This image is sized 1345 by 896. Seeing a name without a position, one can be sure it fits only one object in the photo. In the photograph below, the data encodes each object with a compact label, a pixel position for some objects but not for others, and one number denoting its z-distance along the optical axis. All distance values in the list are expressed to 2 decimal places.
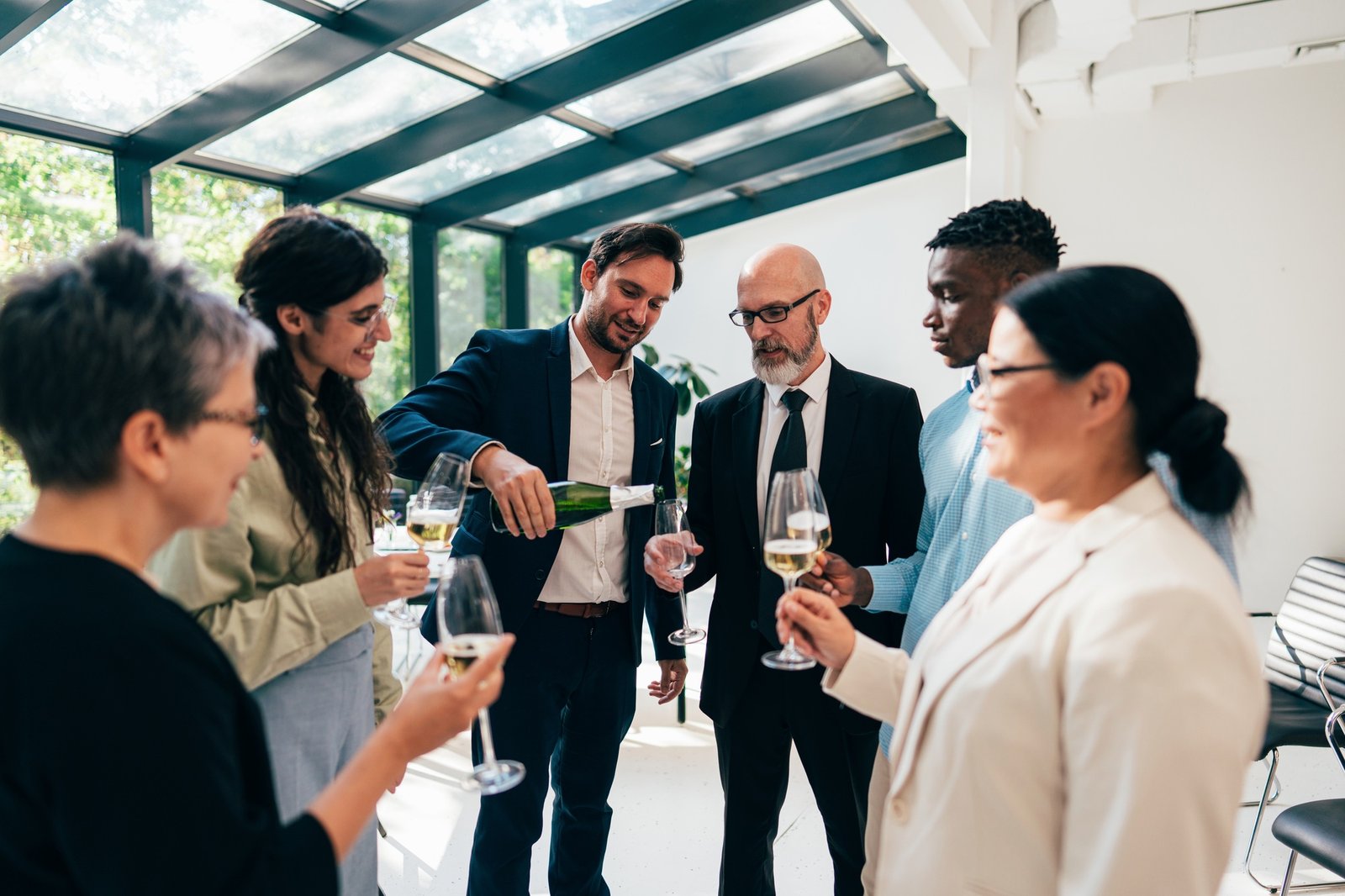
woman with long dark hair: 1.45
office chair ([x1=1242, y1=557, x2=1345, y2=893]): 3.04
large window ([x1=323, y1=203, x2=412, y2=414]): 6.32
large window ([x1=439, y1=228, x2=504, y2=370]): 6.95
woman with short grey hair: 0.83
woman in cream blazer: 1.02
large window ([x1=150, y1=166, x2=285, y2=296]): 4.71
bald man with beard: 2.30
